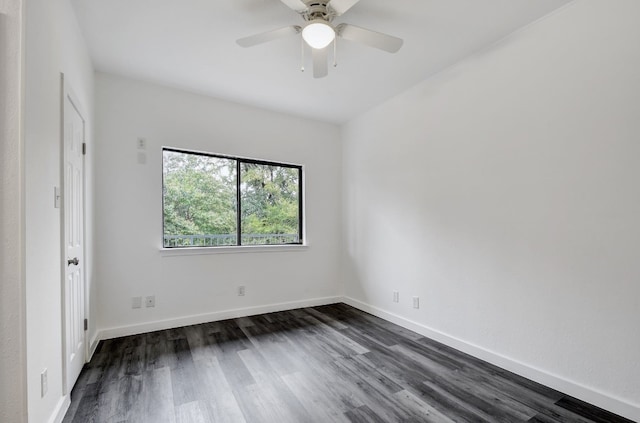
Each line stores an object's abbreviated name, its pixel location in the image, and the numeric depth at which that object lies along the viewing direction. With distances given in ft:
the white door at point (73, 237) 6.15
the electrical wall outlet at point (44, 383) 4.67
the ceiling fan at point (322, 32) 5.92
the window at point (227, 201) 10.94
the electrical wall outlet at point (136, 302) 9.82
